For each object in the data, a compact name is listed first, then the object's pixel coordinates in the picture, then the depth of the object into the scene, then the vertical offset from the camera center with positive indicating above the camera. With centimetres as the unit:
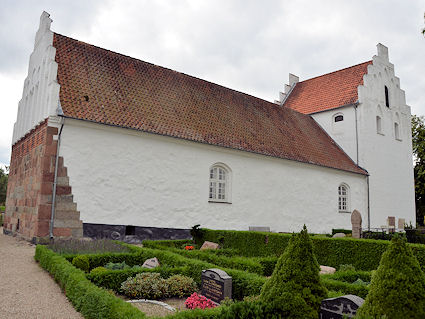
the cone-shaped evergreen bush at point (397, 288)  316 -62
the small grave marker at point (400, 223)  2183 -12
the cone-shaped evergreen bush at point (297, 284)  383 -76
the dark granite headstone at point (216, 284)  538 -111
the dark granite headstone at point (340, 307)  360 -93
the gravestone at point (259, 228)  1432 -50
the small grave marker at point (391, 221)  2112 -3
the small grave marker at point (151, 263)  735 -109
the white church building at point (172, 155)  1133 +244
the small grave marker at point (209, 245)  1061 -97
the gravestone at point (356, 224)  1141 -15
